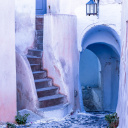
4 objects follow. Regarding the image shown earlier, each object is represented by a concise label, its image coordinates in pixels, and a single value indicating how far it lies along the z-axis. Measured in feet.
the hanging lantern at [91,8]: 25.89
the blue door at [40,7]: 34.74
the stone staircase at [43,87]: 23.65
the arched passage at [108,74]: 37.65
